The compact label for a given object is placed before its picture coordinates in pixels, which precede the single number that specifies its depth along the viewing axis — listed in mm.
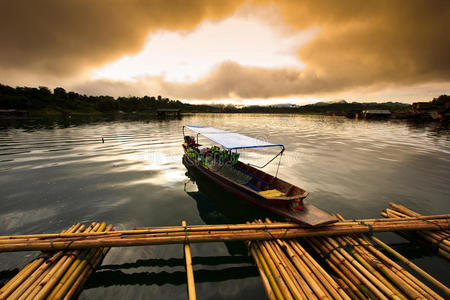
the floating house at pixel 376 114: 93069
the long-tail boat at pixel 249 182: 8039
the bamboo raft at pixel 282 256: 4742
